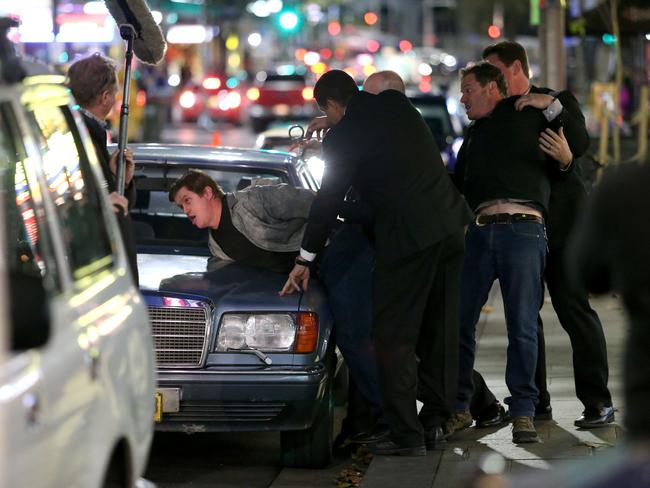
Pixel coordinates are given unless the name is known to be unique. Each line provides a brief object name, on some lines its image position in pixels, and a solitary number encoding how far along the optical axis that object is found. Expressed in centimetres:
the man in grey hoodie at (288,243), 1555
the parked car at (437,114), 4111
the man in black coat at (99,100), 1522
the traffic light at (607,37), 4662
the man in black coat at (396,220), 1494
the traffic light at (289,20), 8494
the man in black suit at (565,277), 1636
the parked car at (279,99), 8587
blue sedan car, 1462
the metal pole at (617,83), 3578
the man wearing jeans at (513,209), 1579
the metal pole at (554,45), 3425
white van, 710
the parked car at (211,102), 9644
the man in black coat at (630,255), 730
